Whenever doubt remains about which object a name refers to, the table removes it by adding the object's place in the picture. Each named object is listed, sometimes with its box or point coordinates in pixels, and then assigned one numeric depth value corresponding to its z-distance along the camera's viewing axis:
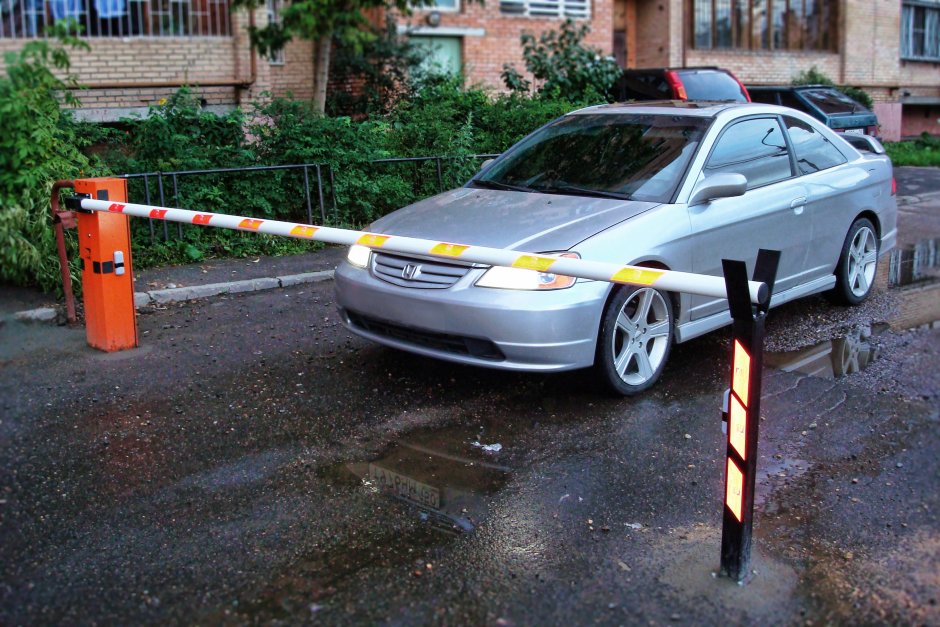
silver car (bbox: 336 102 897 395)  5.32
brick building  14.21
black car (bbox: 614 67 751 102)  15.59
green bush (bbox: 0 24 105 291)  7.59
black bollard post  3.42
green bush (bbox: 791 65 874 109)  23.17
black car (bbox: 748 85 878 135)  15.89
